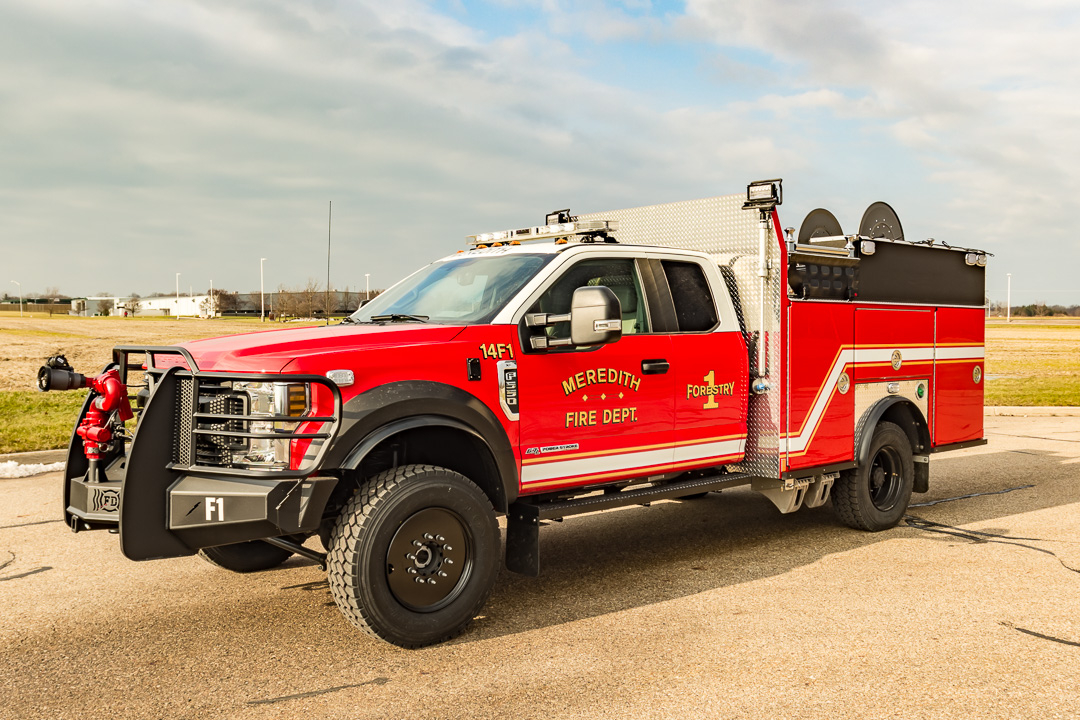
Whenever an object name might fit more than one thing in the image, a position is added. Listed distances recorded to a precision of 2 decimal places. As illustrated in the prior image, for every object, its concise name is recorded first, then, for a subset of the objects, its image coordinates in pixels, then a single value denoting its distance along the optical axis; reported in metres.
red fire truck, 4.29
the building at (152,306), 126.06
